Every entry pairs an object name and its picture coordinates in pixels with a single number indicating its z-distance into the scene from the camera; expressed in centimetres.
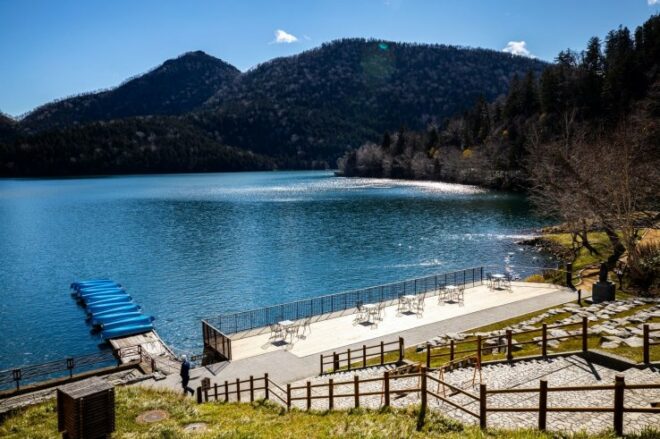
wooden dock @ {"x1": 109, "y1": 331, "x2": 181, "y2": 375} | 2809
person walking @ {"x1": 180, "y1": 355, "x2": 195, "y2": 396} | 2152
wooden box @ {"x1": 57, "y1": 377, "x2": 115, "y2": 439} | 1153
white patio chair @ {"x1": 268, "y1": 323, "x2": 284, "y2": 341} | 2805
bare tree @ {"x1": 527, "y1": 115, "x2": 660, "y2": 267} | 3425
